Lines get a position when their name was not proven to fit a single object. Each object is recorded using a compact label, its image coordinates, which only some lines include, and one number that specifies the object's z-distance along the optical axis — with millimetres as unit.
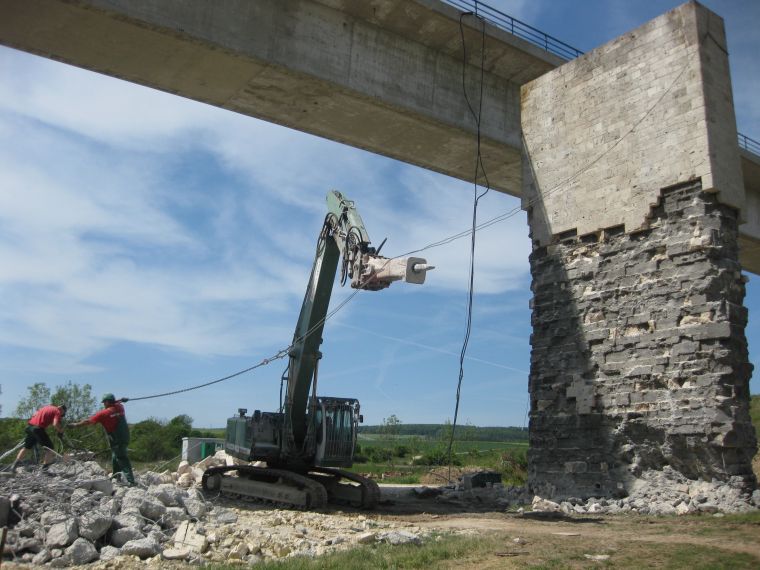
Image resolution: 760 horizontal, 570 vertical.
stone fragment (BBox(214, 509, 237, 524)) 9484
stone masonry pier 11031
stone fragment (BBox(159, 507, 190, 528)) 8570
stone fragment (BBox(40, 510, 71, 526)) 7711
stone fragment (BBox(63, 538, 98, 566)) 7150
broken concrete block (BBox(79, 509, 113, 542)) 7563
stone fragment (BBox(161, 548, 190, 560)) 7371
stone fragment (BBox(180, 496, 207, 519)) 9133
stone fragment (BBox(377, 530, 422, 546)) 7770
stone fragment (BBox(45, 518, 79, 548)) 7340
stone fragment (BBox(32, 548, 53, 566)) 7046
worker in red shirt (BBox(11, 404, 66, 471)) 10250
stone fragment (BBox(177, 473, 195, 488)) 15938
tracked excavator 12750
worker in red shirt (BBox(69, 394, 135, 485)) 10844
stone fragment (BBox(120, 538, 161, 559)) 7438
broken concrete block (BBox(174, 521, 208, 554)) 7660
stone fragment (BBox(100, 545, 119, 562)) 7312
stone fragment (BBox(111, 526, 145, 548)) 7738
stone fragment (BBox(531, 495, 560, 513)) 11816
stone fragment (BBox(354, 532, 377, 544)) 7985
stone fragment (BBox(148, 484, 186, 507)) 9230
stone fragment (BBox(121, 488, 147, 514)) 8320
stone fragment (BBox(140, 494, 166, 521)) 8523
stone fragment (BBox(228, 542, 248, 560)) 7359
